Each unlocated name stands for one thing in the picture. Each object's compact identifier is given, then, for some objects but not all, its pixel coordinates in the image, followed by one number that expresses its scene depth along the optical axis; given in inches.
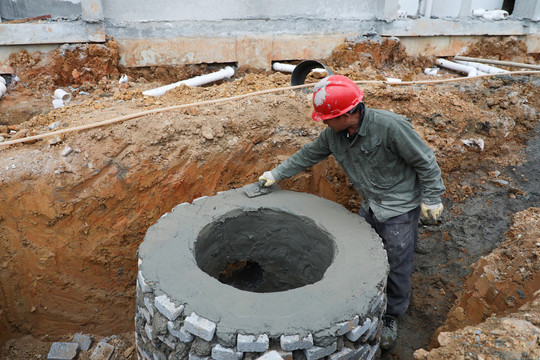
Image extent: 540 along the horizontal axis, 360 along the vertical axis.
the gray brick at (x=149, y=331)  96.3
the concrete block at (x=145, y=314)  97.3
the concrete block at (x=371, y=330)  95.3
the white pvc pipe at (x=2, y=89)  202.6
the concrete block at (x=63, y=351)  155.2
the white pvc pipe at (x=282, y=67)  252.7
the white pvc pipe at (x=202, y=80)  188.7
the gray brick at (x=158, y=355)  95.9
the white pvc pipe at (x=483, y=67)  248.8
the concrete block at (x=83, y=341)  162.5
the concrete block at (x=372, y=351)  100.7
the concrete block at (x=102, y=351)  155.1
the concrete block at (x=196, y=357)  87.0
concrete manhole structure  85.1
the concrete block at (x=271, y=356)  82.0
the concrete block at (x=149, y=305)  94.4
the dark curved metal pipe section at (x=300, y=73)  174.6
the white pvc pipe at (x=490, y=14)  306.3
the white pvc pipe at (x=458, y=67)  257.6
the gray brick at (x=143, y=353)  103.7
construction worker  108.7
